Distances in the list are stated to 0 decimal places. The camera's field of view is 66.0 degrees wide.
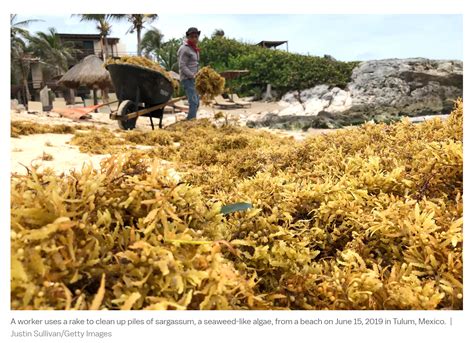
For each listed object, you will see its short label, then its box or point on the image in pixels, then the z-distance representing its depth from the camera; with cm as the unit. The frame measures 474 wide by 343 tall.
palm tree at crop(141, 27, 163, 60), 4000
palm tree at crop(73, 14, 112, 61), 2665
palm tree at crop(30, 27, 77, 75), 3716
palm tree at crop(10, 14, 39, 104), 3089
